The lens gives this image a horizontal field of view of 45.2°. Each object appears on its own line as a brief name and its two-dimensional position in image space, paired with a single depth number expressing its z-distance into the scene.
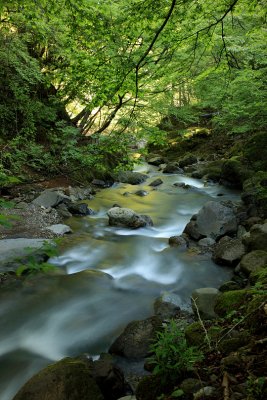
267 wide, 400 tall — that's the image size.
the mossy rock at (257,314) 2.80
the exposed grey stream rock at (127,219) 9.21
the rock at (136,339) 4.05
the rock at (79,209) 10.15
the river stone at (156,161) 21.03
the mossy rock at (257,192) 8.26
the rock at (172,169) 17.92
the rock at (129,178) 15.66
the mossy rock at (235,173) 12.76
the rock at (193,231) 8.06
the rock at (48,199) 9.80
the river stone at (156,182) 15.23
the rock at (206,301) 4.44
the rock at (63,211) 9.71
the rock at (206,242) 7.67
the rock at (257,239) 6.03
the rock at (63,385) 3.00
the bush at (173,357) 2.61
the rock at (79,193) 11.44
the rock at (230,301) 3.80
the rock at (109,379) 3.28
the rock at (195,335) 3.28
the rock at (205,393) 2.18
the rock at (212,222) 8.02
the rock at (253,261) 5.45
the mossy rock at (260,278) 3.49
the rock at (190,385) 2.34
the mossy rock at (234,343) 2.72
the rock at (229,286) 5.18
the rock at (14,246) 6.10
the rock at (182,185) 14.44
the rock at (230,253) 6.47
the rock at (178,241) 7.85
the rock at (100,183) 14.10
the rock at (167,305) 4.83
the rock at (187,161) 19.12
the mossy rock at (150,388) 2.65
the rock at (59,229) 8.19
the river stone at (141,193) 13.46
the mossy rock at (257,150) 12.77
